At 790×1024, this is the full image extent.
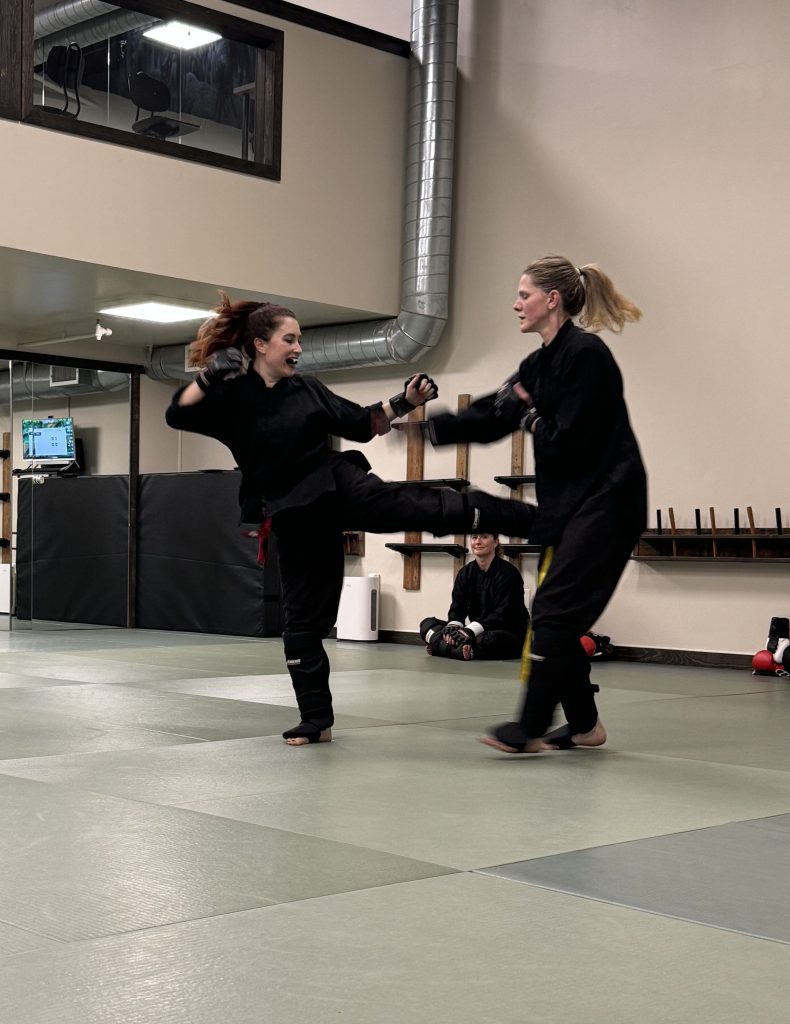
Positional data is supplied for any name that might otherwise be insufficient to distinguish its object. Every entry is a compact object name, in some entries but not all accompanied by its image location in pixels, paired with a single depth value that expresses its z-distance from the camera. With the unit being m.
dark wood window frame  8.24
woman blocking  4.12
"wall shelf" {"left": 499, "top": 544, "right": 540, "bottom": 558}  9.83
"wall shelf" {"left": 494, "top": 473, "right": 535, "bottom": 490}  9.78
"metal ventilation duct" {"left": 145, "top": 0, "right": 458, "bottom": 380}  10.13
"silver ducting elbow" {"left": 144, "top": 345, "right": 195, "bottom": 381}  12.00
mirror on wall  11.88
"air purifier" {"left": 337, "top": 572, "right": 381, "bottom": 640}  10.57
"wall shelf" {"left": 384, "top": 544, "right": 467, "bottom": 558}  10.25
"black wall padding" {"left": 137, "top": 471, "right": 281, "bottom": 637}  11.30
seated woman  8.85
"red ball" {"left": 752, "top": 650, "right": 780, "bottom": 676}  8.05
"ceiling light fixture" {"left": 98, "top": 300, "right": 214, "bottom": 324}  10.09
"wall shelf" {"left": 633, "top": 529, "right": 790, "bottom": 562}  8.38
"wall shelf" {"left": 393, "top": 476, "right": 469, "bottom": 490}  10.14
